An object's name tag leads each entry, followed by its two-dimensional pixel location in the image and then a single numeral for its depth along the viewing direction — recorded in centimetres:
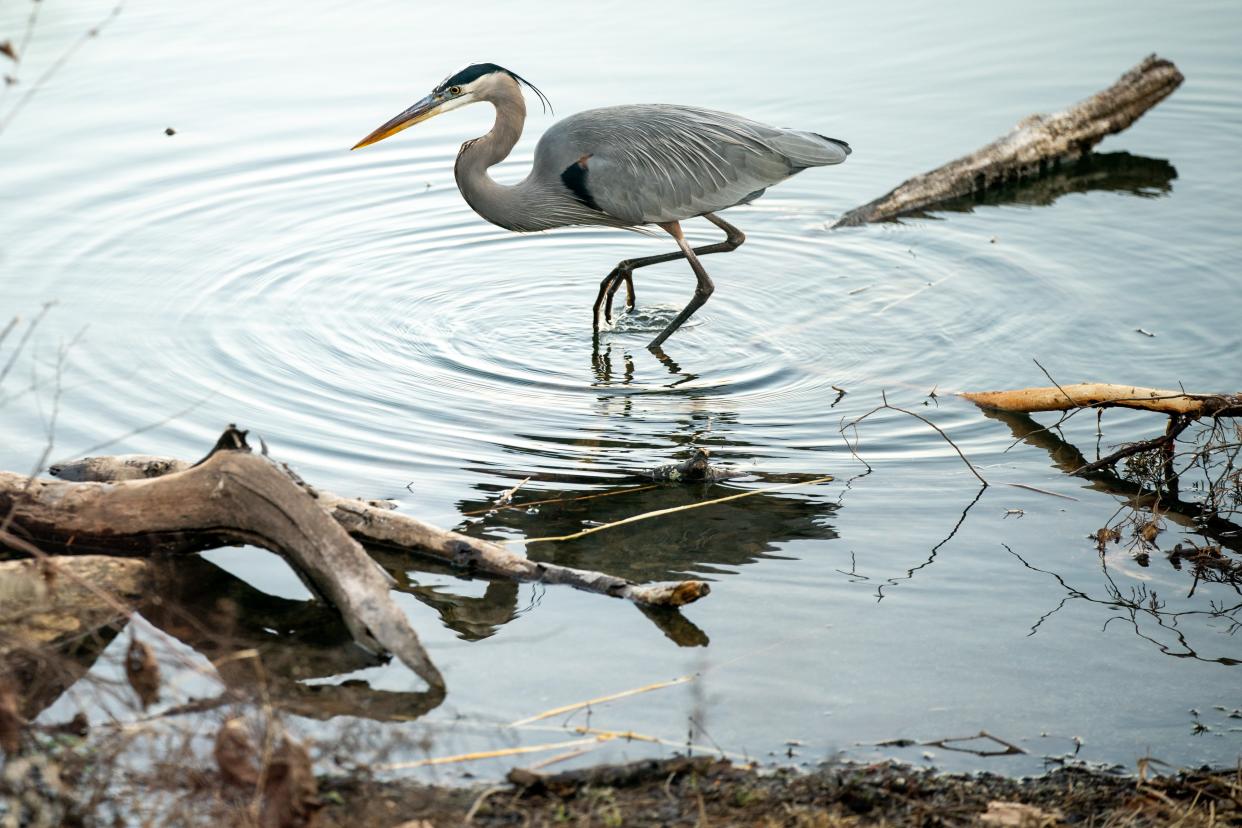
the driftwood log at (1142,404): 1142
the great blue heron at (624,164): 1614
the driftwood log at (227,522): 914
